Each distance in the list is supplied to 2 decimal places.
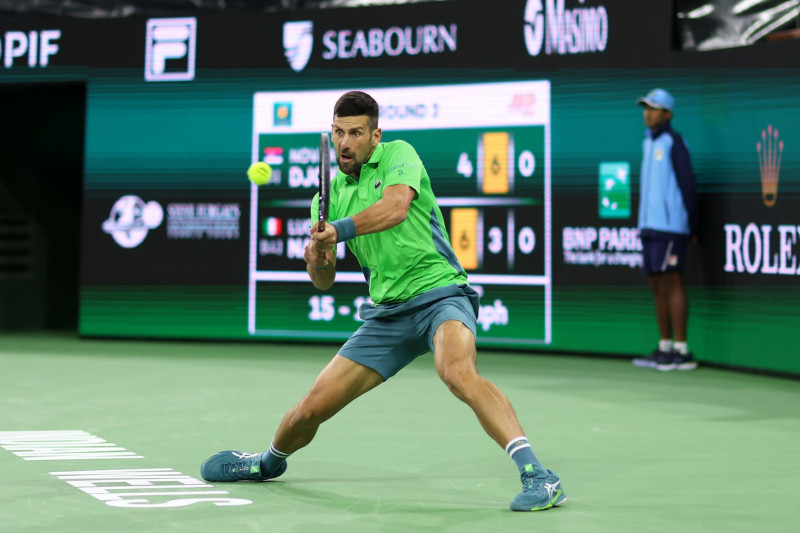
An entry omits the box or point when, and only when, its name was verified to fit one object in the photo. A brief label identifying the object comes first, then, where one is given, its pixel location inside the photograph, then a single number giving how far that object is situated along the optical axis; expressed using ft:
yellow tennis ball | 47.88
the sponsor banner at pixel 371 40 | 73.56
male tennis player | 33.42
